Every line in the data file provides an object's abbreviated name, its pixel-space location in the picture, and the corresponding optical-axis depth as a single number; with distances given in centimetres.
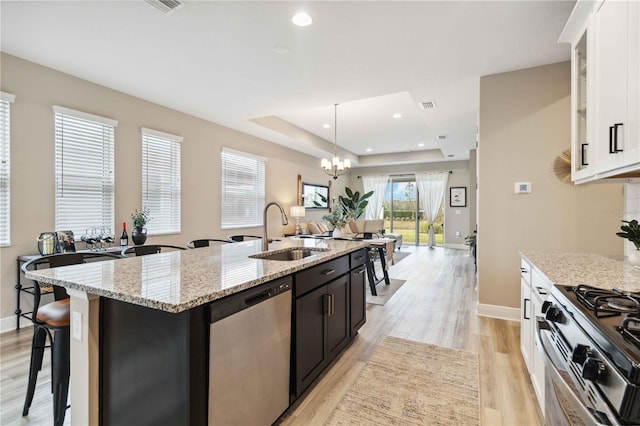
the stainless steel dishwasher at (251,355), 128
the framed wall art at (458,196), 966
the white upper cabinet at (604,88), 135
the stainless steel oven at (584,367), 73
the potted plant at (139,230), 393
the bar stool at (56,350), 157
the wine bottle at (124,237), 389
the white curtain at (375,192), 1079
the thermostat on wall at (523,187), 332
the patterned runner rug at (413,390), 182
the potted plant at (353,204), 996
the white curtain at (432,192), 988
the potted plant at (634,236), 178
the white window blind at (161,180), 434
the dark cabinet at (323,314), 185
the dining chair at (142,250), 281
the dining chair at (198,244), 351
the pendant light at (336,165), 661
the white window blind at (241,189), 571
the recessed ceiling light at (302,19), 243
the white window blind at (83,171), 345
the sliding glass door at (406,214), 1031
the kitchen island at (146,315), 117
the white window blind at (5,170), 302
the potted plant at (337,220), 570
